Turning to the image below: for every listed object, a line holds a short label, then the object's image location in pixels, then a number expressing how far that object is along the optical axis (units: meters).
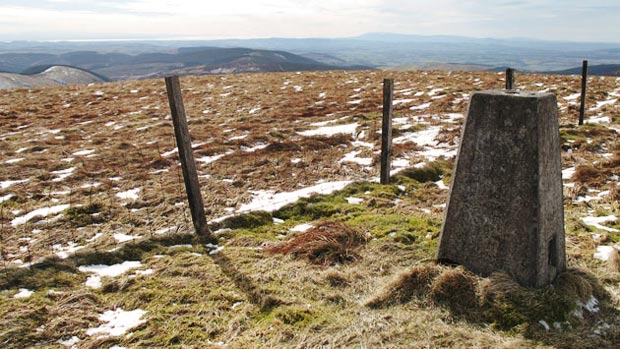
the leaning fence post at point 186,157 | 6.89
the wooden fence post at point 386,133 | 9.79
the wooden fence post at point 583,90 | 15.48
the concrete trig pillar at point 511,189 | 4.58
